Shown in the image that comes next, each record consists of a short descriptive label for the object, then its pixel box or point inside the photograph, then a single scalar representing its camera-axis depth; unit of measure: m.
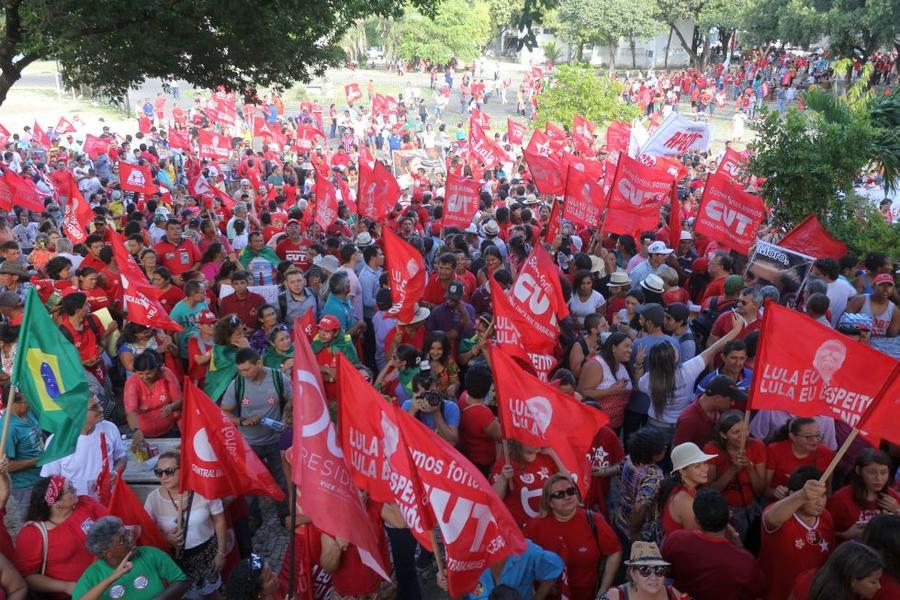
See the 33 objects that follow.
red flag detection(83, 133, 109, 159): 23.11
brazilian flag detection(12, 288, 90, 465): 4.77
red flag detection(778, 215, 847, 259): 9.56
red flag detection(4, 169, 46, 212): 12.58
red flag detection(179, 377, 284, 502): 4.76
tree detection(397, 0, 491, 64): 51.47
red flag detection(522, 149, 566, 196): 13.34
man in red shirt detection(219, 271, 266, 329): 8.07
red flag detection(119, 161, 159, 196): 14.63
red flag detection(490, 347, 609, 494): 4.87
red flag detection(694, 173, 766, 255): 10.30
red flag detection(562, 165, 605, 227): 11.41
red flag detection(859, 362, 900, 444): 4.54
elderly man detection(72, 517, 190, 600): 4.27
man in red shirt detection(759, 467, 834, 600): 4.42
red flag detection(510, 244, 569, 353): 6.61
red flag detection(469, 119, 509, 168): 18.77
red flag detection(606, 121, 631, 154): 18.53
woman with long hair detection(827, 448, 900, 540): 4.69
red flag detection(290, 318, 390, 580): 4.09
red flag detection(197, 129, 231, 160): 19.30
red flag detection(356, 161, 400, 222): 12.04
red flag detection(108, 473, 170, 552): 4.74
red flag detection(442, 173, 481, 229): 11.62
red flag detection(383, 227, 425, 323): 7.86
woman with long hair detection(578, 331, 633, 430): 6.36
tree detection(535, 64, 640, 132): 26.55
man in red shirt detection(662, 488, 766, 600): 4.16
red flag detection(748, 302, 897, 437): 4.77
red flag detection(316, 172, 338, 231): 12.17
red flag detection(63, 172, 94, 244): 11.09
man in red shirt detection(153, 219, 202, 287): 10.23
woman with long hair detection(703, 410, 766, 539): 5.09
